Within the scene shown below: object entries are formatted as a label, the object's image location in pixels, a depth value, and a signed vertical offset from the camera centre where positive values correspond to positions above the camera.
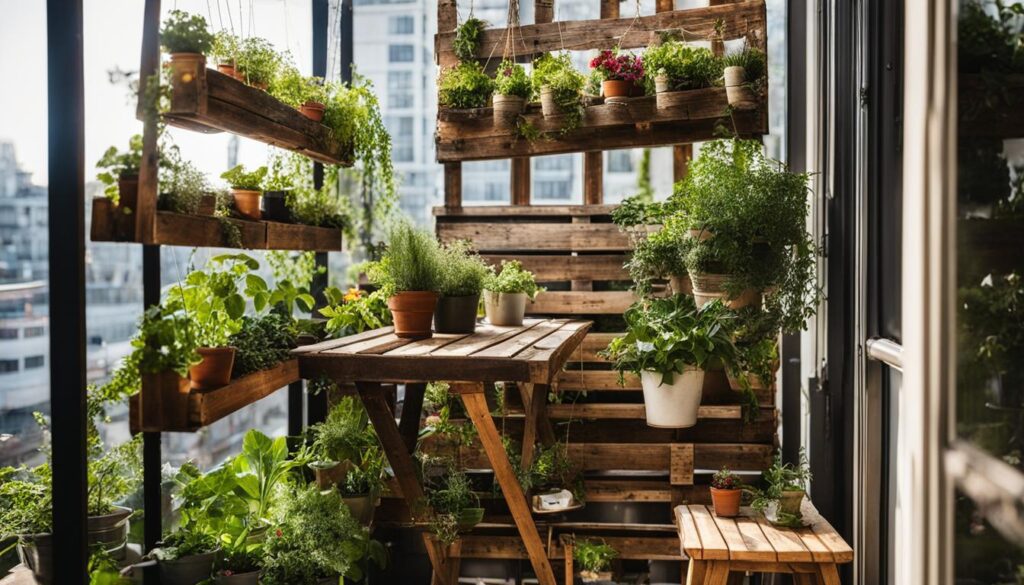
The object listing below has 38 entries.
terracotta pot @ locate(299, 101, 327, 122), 3.62 +0.68
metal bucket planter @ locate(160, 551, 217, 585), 2.95 -0.99
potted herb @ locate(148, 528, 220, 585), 2.95 -0.94
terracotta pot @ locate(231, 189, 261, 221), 3.12 +0.26
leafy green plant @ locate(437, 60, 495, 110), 4.42 +0.94
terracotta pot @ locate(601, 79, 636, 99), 4.13 +0.88
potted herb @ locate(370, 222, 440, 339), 3.37 -0.02
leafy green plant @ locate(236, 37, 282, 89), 3.14 +0.77
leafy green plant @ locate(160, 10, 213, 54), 2.46 +0.68
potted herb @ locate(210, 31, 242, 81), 3.05 +0.77
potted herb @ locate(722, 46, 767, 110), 3.90 +0.88
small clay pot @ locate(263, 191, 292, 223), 3.36 +0.27
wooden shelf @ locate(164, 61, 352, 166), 2.51 +0.54
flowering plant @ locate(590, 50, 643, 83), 4.14 +0.99
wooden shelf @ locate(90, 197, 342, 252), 2.34 +0.14
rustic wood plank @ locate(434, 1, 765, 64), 4.24 +1.23
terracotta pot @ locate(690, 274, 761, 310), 3.67 -0.07
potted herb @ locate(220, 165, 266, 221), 3.12 +0.31
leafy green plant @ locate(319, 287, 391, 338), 3.82 -0.16
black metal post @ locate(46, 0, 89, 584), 2.31 -0.01
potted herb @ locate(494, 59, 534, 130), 4.27 +0.87
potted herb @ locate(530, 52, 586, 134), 4.20 +0.88
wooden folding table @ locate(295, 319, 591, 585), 2.83 -0.31
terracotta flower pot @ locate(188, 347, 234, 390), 2.57 -0.27
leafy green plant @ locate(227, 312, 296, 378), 2.86 -0.23
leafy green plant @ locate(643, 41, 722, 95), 4.05 +0.97
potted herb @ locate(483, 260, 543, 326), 3.88 -0.08
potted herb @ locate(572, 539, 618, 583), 4.20 -1.34
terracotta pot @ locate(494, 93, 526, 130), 4.27 +0.80
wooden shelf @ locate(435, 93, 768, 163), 4.05 +0.72
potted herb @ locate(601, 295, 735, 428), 3.62 -0.31
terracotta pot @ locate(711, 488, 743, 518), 3.44 -0.88
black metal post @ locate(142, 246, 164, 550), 2.89 -0.63
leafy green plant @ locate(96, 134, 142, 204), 2.36 +0.30
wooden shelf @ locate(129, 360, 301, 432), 2.39 -0.37
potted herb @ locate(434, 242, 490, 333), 3.52 -0.07
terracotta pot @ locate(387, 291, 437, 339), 3.36 -0.14
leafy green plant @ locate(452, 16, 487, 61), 4.48 +1.22
